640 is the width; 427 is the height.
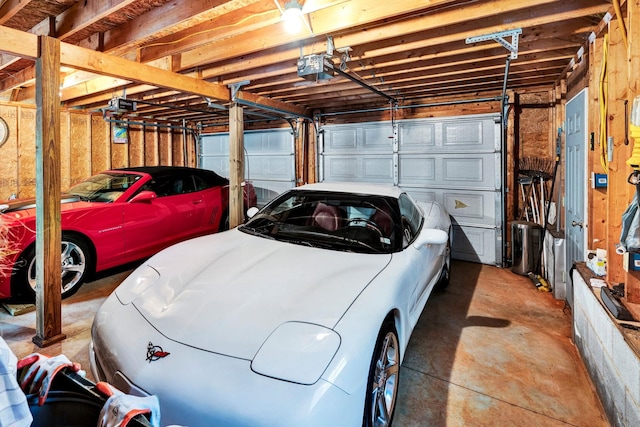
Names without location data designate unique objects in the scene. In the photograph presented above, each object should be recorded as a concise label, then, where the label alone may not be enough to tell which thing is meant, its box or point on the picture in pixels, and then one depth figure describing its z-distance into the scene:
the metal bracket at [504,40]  2.88
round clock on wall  5.95
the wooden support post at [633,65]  1.88
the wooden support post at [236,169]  4.88
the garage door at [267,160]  7.38
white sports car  1.23
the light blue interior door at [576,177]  3.27
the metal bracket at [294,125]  7.12
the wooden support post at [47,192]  2.64
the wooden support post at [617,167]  2.21
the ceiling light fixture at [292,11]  2.34
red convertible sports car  3.36
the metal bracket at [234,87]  4.71
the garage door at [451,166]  5.25
